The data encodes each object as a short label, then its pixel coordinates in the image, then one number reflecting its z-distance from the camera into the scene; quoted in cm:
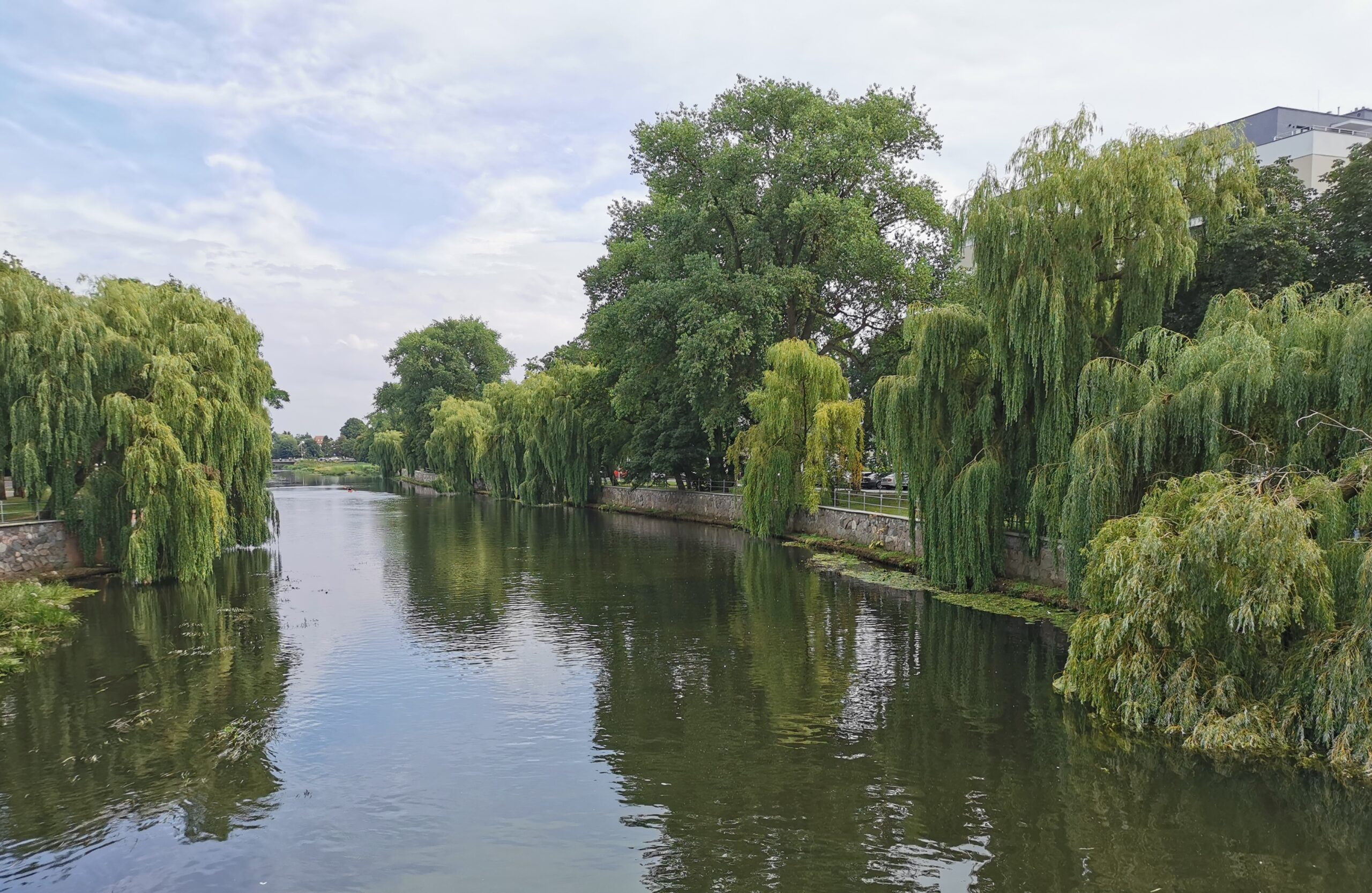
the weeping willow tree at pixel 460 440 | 6419
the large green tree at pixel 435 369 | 8362
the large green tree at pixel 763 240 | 3262
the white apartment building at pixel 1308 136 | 3656
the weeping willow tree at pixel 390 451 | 9544
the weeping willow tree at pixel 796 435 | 3077
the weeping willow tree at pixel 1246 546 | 970
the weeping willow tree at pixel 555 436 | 4934
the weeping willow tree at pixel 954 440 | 1872
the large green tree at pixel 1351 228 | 1931
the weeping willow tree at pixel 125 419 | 2066
